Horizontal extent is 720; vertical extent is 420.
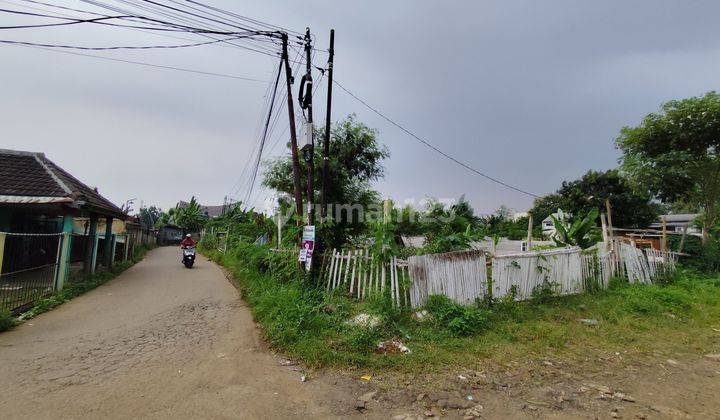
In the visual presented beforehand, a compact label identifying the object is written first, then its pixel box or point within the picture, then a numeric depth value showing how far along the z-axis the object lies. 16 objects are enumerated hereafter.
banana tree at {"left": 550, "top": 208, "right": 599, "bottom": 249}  10.04
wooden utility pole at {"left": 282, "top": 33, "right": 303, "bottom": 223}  8.68
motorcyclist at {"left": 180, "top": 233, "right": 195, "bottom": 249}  15.24
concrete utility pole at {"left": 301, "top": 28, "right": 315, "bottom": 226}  7.35
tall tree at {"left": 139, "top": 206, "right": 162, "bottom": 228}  39.69
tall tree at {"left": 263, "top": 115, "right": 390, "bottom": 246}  15.32
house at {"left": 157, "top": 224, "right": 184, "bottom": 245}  39.50
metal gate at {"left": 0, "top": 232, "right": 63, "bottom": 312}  6.04
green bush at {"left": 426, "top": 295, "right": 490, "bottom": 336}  5.42
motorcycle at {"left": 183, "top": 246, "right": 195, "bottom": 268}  15.08
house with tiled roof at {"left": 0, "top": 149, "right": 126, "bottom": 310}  6.39
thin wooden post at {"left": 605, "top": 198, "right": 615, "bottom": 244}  10.25
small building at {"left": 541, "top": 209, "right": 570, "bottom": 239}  37.20
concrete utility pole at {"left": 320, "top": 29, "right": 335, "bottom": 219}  7.97
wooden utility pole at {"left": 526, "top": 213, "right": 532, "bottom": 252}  13.19
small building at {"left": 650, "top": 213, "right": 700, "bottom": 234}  33.06
